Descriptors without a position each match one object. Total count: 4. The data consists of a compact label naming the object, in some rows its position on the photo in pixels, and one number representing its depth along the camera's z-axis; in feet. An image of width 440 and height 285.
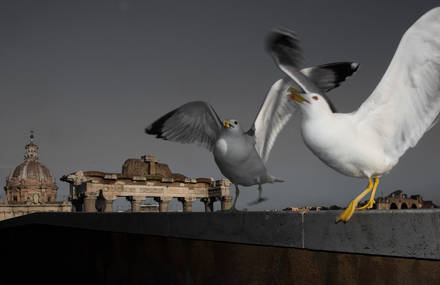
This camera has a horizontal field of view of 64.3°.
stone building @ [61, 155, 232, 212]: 66.64
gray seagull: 10.23
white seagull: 6.05
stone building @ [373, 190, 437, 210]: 132.38
